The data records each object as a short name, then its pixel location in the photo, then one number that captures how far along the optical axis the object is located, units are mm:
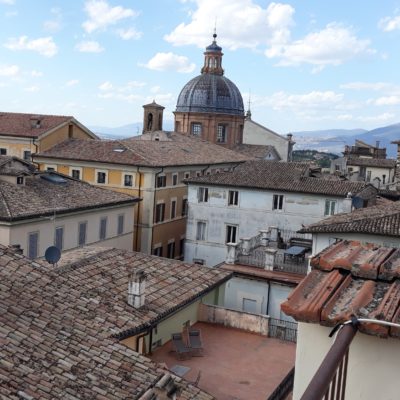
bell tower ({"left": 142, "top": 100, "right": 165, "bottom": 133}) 58781
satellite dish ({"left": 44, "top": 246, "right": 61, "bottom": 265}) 18219
